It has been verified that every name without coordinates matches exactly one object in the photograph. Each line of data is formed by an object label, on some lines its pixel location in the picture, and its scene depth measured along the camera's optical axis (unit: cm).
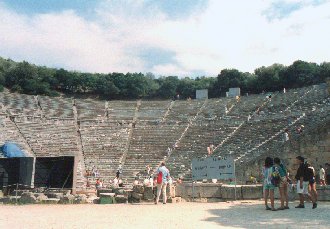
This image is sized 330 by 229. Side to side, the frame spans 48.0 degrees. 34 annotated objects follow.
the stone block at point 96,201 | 1444
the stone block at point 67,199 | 1461
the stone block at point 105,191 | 1654
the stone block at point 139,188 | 1422
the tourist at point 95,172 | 2753
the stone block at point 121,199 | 1413
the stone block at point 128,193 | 1432
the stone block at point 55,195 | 1555
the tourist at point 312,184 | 986
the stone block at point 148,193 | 1408
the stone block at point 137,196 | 1416
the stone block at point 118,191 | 1488
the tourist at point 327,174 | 1723
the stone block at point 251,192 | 1378
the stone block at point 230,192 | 1394
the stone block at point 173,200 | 1352
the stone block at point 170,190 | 1386
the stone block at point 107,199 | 1416
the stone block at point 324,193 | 1195
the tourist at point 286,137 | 2353
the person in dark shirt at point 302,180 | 1009
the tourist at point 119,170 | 2641
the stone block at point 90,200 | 1451
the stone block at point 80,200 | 1445
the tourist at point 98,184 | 2238
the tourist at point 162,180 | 1280
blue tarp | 2227
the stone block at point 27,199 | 1478
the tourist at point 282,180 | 982
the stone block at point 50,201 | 1471
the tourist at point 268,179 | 980
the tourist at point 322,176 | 1644
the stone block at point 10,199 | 1498
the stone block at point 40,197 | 1487
